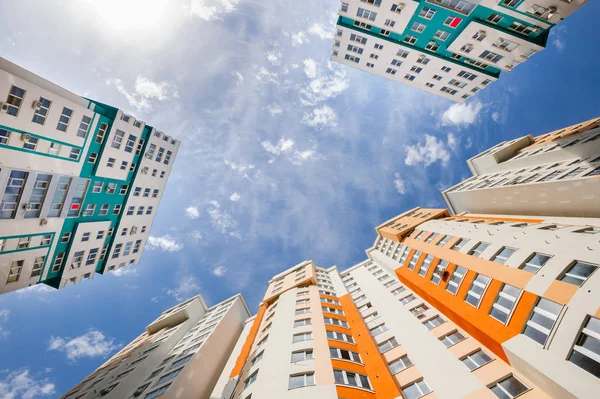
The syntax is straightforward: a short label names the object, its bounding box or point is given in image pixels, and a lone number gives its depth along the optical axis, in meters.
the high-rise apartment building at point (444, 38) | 27.50
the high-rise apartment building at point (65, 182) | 23.28
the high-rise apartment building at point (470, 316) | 15.00
